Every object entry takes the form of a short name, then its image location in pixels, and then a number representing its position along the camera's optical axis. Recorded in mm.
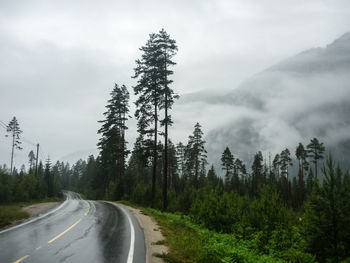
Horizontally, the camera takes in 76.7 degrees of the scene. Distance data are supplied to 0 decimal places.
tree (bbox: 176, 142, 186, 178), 65750
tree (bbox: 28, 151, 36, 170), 125238
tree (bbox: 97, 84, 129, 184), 36812
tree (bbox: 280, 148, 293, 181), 72750
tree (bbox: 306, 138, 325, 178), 59550
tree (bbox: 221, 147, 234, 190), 62594
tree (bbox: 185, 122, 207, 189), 47844
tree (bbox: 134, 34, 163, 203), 23266
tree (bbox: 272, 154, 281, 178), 81612
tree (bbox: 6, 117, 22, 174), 61875
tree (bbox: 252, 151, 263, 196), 64938
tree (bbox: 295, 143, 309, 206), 62697
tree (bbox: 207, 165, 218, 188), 75312
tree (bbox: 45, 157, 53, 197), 58191
